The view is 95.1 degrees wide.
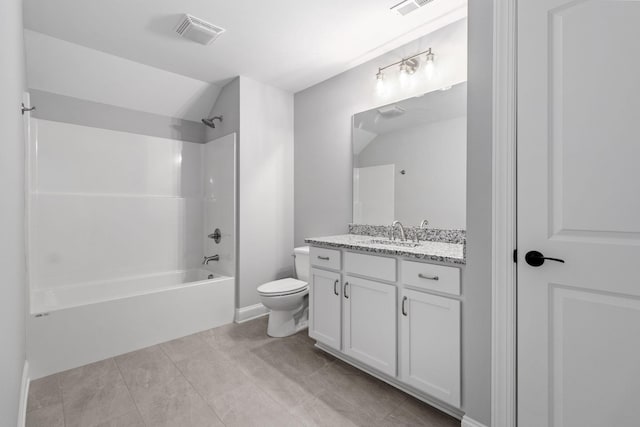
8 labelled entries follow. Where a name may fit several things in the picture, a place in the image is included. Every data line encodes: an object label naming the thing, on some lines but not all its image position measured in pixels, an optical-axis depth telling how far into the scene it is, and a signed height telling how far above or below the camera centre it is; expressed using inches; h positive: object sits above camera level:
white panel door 41.4 +0.2
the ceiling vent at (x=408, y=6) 74.9 +54.2
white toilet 100.2 -31.4
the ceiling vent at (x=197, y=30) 83.0 +54.7
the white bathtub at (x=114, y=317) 81.0 -33.1
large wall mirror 81.3 +16.3
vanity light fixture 86.4 +45.9
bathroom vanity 60.3 -23.4
